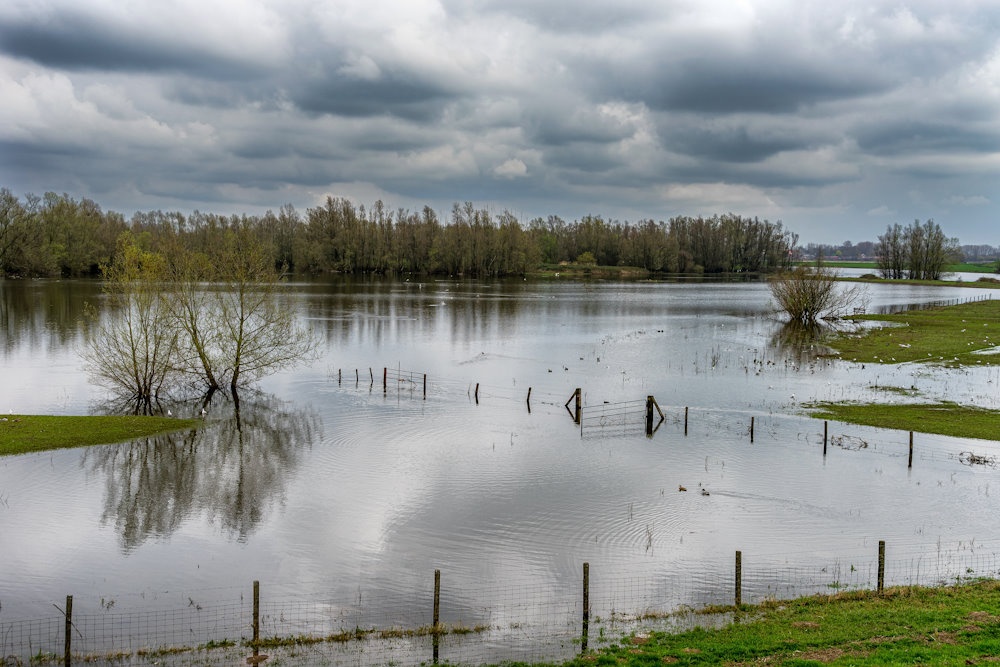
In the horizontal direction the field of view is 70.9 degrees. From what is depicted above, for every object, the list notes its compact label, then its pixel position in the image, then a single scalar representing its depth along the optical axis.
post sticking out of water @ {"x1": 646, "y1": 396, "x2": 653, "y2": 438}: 39.76
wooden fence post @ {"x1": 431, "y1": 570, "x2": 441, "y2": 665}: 17.12
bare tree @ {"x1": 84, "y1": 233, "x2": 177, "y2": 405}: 44.75
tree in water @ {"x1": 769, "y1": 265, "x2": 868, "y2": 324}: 93.44
